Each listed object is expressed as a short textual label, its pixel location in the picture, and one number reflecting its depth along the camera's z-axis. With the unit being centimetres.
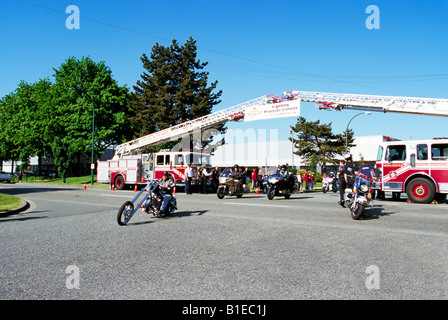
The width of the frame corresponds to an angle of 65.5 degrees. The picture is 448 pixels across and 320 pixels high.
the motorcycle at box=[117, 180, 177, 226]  994
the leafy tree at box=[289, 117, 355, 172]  5684
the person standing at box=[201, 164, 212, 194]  2214
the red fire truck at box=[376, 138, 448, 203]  1434
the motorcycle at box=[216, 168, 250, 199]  1736
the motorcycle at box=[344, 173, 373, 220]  962
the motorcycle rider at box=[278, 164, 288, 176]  1694
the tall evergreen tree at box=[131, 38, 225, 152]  4066
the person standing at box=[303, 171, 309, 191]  2635
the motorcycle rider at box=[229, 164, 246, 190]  1759
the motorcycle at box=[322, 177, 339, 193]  2458
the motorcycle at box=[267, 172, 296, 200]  1666
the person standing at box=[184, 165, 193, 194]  2125
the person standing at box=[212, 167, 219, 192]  2322
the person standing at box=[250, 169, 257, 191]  2574
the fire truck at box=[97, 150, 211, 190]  2353
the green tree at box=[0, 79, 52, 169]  4689
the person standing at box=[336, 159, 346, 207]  1255
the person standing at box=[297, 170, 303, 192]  2538
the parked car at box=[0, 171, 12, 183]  4722
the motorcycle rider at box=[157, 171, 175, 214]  1020
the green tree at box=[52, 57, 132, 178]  4241
